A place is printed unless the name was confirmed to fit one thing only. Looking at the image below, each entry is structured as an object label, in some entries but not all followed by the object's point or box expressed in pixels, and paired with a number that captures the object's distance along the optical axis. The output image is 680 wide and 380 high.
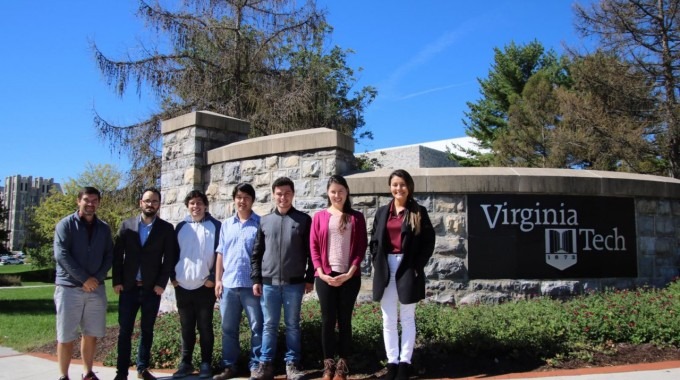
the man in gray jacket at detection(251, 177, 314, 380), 5.00
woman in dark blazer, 4.71
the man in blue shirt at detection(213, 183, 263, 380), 5.23
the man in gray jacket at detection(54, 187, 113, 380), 4.84
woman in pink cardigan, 4.86
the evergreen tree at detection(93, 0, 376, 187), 13.73
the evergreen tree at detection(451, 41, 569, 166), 33.00
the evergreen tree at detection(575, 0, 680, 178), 18.25
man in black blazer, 5.16
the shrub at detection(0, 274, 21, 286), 27.41
